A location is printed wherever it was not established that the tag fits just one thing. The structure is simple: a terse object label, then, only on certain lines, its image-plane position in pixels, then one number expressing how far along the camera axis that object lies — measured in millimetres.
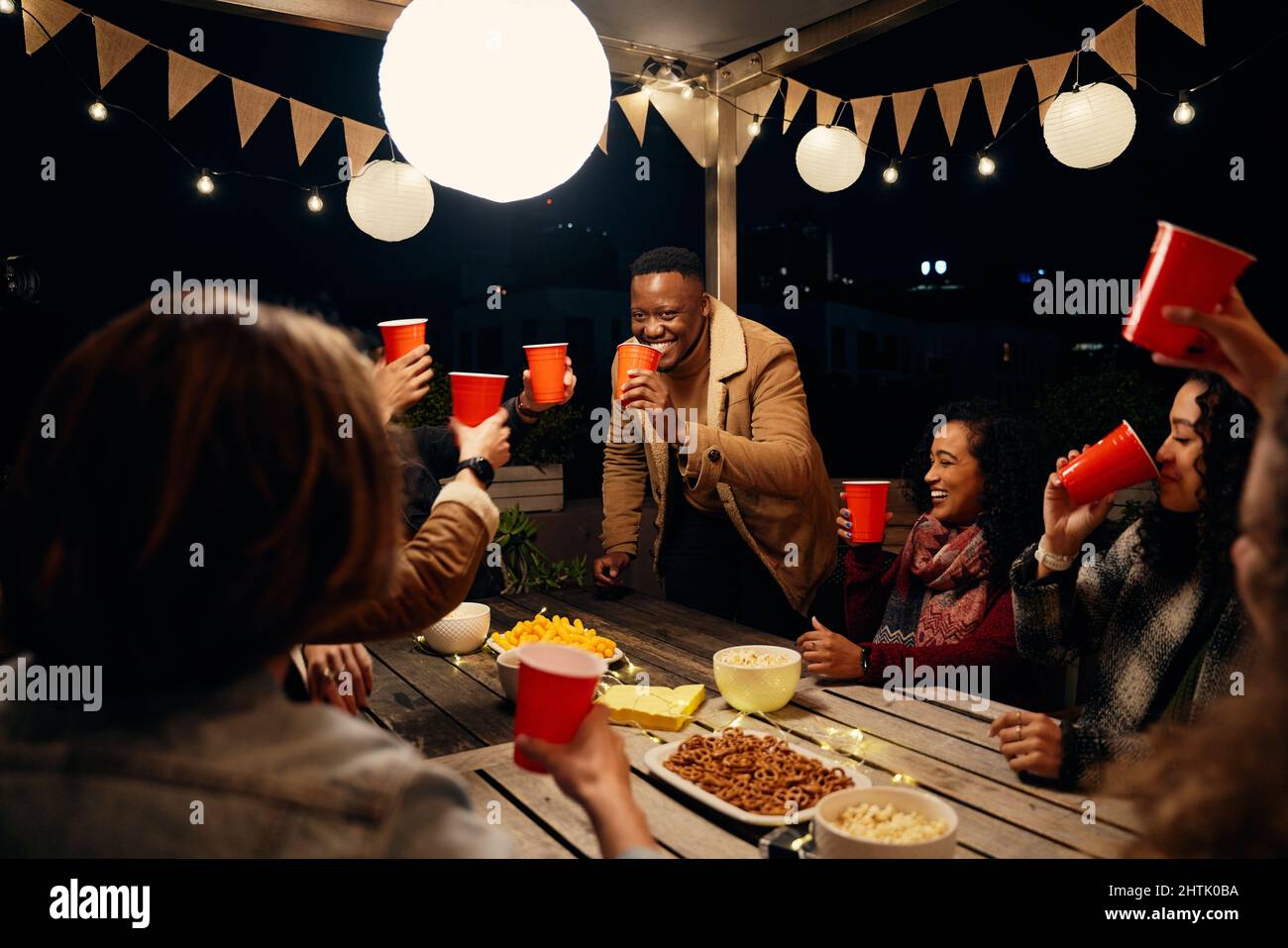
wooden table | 1273
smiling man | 2957
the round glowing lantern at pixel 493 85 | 1663
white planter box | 4707
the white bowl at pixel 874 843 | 1064
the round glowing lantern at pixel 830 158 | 3469
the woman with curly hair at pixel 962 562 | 2197
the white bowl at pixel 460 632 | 2266
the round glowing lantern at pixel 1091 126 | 2758
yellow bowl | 1749
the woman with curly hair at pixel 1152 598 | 1535
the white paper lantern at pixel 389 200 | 3148
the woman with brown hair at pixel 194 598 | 691
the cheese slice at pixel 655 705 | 1729
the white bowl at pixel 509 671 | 1821
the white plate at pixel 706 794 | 1275
